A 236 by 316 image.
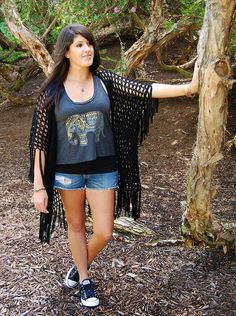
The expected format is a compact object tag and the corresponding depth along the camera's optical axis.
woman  2.55
